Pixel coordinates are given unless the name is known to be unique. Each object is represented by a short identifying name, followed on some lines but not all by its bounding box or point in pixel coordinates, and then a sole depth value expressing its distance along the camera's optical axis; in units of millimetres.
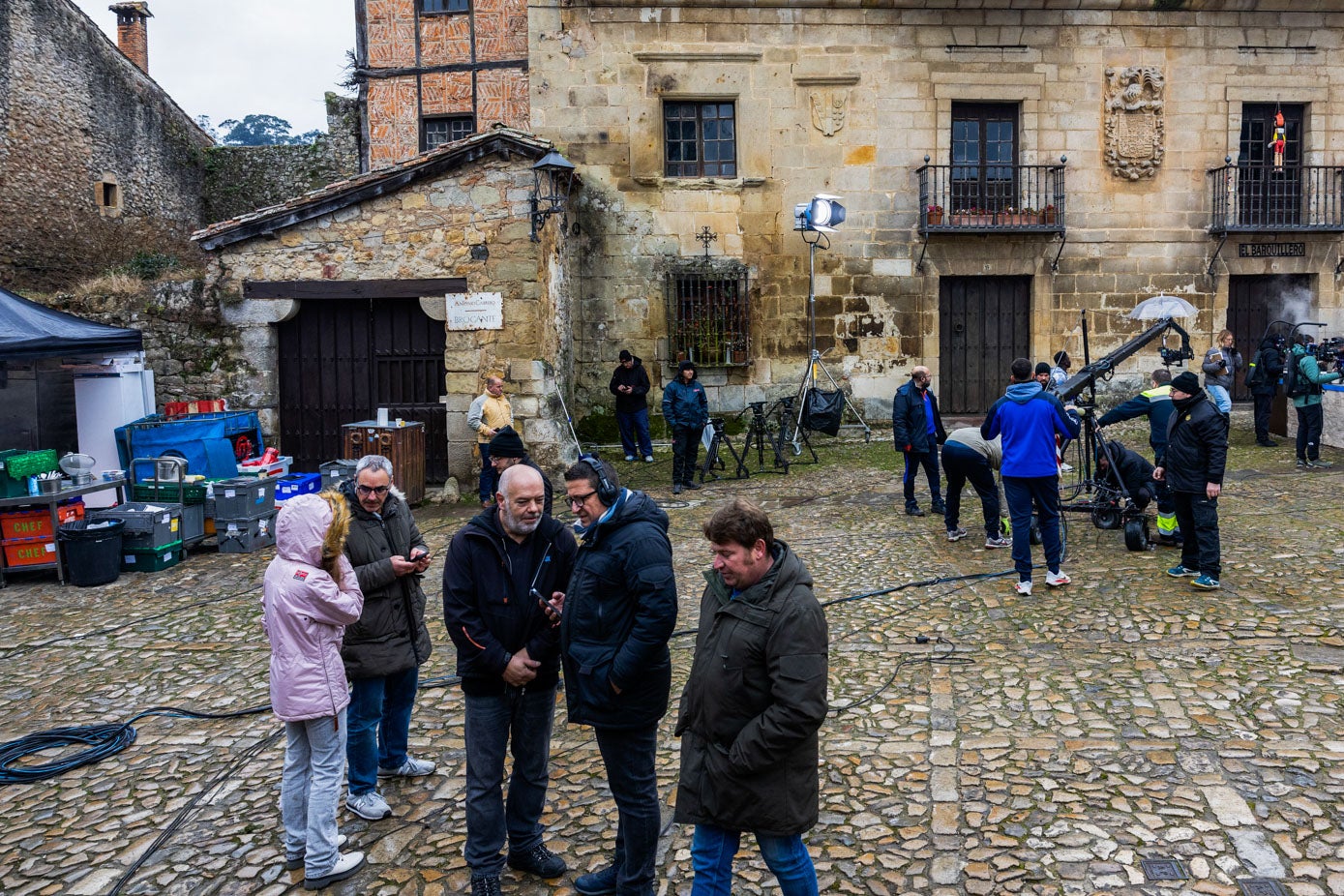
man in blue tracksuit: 7117
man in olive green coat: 3004
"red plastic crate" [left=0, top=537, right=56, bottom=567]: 8469
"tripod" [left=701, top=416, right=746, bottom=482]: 12430
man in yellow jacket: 10734
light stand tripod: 14611
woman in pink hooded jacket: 3820
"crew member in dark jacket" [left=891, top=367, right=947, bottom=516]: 9742
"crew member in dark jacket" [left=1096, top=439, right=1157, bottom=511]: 8531
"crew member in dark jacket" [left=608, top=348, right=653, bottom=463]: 13938
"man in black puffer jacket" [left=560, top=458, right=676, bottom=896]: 3459
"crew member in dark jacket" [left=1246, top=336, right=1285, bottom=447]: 13383
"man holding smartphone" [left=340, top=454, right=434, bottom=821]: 4258
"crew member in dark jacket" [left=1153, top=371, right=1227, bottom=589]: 7016
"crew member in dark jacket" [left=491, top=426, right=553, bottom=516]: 5664
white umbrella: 11797
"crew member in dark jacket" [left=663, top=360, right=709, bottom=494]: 11648
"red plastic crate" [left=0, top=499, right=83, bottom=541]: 8461
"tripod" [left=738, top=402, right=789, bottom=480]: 12759
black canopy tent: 8859
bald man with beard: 3721
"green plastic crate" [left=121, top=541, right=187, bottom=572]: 8852
